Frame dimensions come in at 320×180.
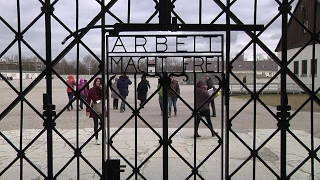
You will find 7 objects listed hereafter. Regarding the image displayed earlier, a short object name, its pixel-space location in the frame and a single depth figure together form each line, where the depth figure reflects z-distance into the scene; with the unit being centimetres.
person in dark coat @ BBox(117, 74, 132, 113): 1089
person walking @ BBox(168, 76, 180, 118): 935
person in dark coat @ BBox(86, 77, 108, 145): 730
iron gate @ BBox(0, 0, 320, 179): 252
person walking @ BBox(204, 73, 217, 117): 1220
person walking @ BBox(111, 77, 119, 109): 1445
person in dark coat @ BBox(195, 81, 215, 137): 455
